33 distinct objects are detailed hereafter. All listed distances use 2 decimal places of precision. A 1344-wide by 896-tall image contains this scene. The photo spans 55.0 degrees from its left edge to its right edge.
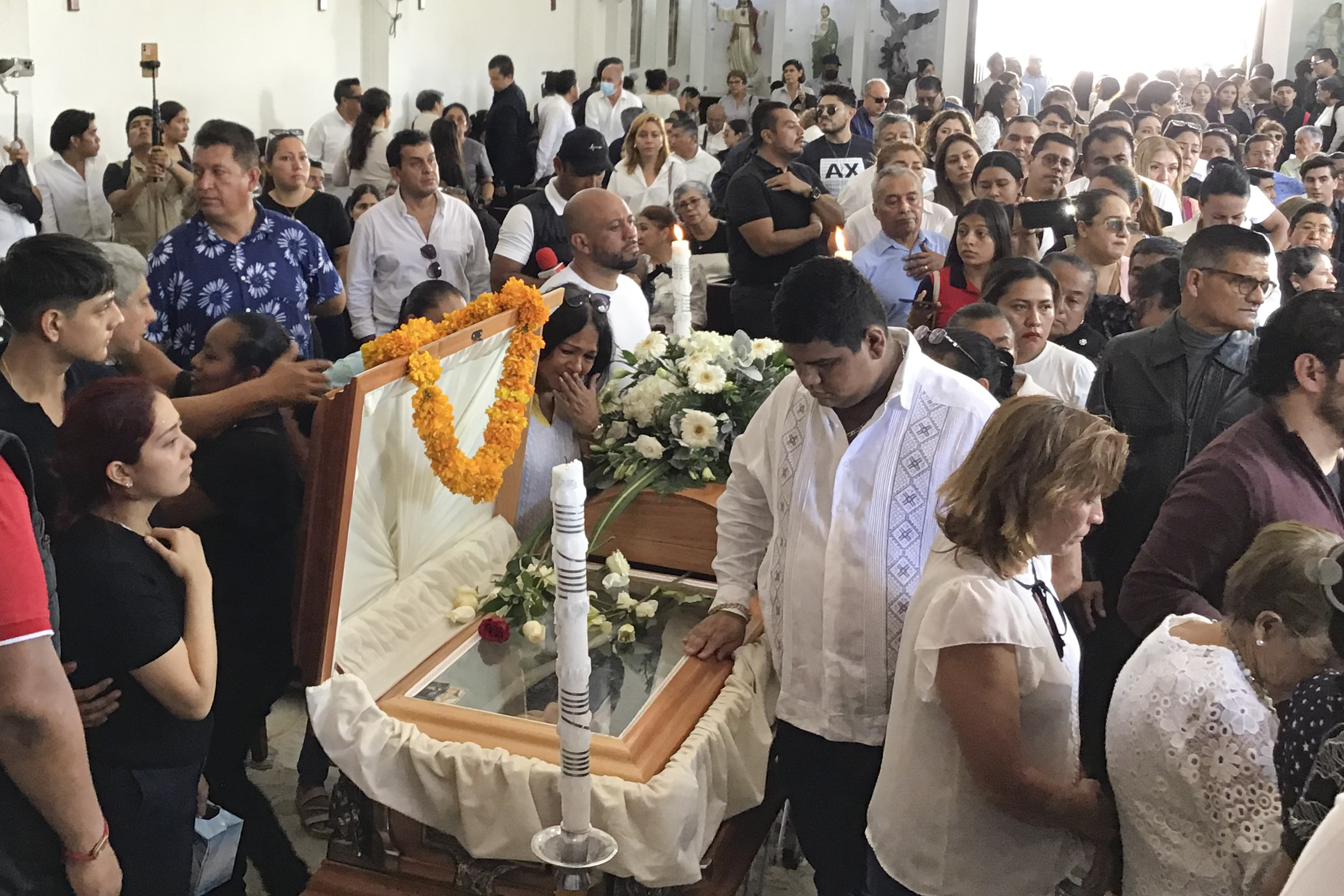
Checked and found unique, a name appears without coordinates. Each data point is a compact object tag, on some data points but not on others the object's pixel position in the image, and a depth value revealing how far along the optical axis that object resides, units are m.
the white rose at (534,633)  2.70
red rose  2.68
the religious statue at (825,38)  18.98
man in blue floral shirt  3.87
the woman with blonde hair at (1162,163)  6.46
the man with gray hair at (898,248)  4.62
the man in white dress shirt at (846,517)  2.37
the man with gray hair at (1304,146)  8.85
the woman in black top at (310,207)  5.63
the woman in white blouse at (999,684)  1.90
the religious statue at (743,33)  18.70
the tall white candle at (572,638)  1.42
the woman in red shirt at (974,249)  4.24
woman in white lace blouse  1.79
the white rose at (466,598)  2.80
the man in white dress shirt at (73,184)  6.92
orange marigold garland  2.41
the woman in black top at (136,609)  2.17
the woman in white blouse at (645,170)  7.18
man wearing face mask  11.73
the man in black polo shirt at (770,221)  5.46
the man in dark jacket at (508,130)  11.22
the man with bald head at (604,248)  4.05
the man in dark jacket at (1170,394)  3.06
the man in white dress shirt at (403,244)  5.21
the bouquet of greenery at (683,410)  3.08
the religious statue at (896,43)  18.50
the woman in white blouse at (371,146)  7.93
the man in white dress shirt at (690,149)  8.36
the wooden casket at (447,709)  2.23
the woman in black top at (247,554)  2.88
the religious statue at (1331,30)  16.66
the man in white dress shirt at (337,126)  9.12
